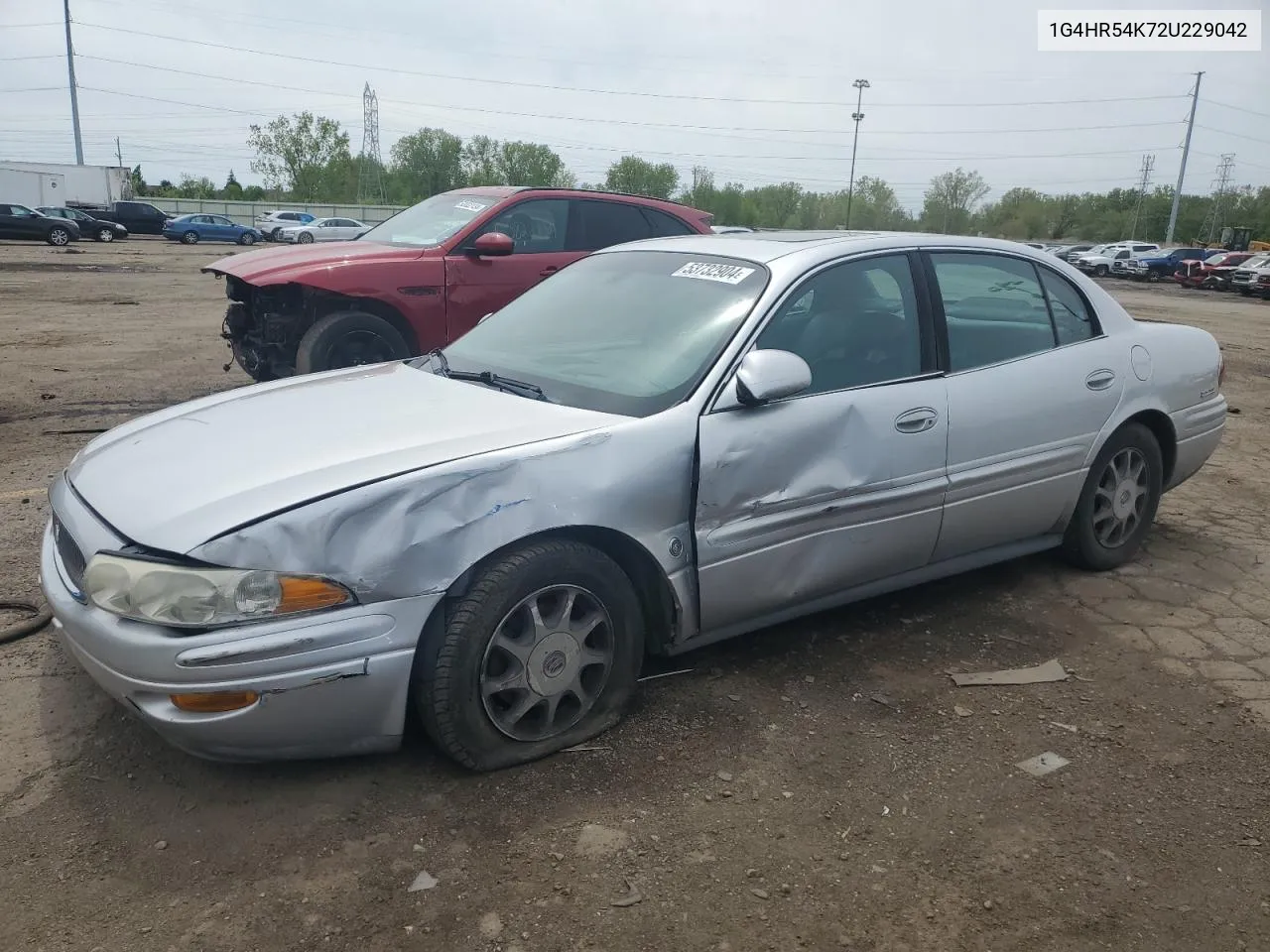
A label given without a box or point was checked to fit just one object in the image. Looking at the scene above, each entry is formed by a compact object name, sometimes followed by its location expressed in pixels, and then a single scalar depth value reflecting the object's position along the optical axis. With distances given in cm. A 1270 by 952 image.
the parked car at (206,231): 4250
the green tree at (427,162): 9344
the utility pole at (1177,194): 6450
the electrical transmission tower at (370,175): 8622
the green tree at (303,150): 8556
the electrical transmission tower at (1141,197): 7906
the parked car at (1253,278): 3130
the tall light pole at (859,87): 6412
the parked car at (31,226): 3238
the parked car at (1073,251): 4721
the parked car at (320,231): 4150
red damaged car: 689
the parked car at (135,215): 4466
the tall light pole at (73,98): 5681
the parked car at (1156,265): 4250
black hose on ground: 353
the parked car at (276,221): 4735
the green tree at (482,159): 9506
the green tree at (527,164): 9488
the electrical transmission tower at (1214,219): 8019
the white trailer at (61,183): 4072
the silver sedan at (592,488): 251
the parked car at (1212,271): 3638
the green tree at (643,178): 8712
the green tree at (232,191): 9125
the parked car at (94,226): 3612
